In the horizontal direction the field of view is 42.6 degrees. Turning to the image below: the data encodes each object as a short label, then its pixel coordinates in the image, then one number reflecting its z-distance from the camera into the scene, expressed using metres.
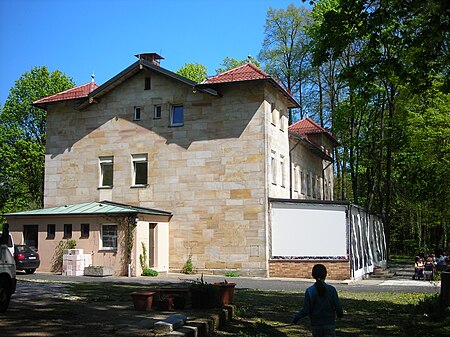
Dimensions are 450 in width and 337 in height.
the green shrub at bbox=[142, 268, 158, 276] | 27.53
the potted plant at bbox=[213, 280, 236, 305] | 12.65
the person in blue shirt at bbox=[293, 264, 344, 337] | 7.36
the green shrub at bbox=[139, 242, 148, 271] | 27.61
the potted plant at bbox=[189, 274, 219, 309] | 12.19
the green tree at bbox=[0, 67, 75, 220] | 47.78
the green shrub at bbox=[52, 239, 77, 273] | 28.78
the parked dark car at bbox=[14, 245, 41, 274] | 27.27
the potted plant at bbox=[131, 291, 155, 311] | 12.16
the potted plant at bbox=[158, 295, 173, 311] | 12.02
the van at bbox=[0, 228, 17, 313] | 11.41
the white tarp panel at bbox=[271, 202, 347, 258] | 27.77
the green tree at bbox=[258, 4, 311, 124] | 50.09
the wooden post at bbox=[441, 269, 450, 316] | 12.55
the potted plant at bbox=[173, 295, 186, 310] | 12.24
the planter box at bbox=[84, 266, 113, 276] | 26.89
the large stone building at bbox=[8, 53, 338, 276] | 28.39
